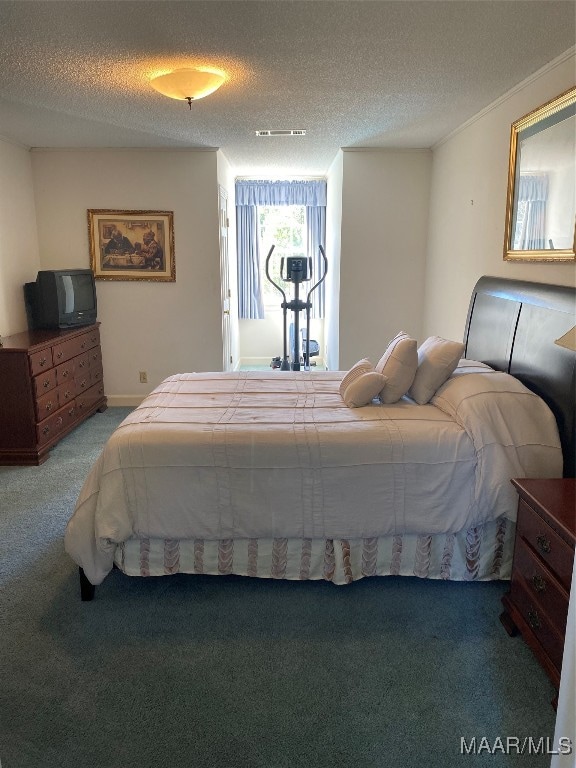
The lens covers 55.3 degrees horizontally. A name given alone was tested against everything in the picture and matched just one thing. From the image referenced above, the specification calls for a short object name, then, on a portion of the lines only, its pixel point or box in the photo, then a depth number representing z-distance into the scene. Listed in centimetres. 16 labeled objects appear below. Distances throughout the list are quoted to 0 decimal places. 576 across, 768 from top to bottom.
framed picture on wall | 503
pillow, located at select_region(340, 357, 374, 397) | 298
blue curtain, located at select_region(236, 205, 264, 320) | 697
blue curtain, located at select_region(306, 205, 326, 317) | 695
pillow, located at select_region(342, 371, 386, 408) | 271
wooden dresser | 374
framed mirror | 251
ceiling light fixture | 279
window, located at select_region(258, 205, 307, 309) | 710
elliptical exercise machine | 569
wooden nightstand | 172
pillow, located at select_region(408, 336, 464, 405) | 269
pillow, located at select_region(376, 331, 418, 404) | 274
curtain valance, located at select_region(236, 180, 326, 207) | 683
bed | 227
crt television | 451
